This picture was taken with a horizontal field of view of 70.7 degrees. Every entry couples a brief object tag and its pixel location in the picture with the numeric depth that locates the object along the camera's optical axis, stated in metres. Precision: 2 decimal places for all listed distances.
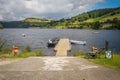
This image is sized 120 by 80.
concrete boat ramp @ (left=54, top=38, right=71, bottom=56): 13.87
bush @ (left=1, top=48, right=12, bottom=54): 10.72
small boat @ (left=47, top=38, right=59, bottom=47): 25.46
